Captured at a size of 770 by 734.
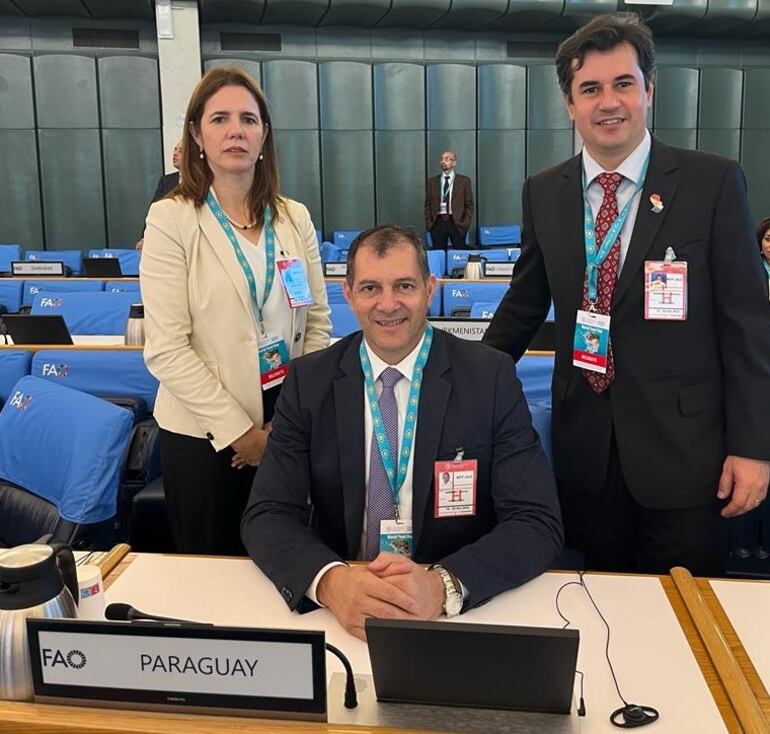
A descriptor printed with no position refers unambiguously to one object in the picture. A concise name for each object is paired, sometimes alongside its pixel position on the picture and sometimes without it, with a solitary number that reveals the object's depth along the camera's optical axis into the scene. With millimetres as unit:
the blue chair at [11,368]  3479
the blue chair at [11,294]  6387
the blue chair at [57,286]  6223
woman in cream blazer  2205
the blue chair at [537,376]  3297
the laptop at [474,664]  1041
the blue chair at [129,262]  8633
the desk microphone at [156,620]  1162
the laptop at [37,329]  4086
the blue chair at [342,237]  11812
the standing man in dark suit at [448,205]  11125
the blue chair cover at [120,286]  6020
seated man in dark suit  1773
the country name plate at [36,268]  7098
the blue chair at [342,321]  4438
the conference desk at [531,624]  1134
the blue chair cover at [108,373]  3562
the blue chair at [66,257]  10162
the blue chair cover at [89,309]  4910
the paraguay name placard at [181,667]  1097
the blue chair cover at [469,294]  5484
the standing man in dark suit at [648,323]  1816
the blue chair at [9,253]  9711
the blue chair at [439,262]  7612
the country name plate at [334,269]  6469
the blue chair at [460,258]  8094
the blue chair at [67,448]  2160
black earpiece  1142
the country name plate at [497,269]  6547
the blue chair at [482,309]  4574
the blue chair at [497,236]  12180
